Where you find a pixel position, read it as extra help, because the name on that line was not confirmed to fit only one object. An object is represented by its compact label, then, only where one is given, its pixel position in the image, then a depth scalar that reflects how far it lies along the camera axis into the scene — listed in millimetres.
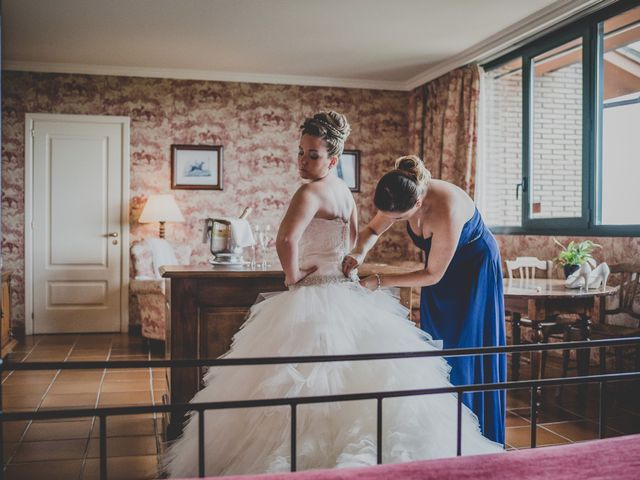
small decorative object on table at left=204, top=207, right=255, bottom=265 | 3312
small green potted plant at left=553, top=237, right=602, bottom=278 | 4215
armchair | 5535
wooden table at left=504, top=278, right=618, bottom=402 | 3762
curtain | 5988
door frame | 6332
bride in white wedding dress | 1991
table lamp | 6219
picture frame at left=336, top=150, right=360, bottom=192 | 7160
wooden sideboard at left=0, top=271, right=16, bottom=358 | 5391
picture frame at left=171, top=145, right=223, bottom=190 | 6668
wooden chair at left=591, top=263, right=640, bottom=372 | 4062
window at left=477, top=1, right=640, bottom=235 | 4594
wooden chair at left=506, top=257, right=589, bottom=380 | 3906
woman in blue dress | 2254
